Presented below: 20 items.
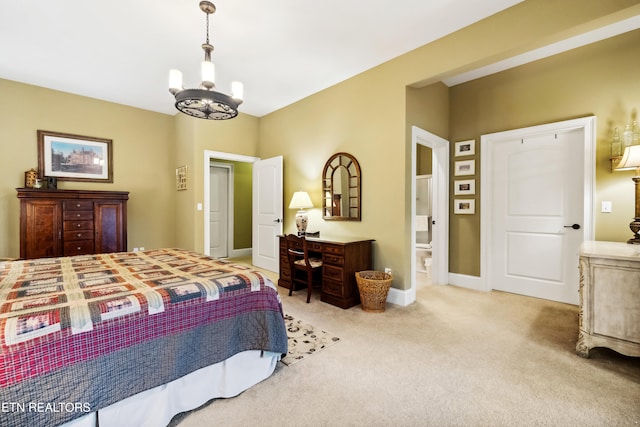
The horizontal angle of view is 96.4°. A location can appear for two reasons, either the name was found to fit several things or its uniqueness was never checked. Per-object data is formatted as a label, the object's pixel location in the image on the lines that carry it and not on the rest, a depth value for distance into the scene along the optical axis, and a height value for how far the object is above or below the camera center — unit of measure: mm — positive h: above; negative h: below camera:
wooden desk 3186 -643
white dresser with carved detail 1979 -651
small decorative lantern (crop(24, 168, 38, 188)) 3910 +430
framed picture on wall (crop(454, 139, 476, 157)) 3922 +867
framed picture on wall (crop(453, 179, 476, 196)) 3930 +319
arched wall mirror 3740 +301
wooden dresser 3590 -170
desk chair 3366 -651
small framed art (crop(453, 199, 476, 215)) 3922 +56
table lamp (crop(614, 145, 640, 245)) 2375 +376
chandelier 2166 +876
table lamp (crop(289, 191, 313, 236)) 3996 +55
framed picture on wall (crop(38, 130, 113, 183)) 4129 +799
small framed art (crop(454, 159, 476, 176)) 3926 +597
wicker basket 3004 -871
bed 1138 -632
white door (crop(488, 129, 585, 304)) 3242 -38
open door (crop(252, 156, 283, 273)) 4809 -37
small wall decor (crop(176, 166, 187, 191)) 4844 +552
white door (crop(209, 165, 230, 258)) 6289 -29
